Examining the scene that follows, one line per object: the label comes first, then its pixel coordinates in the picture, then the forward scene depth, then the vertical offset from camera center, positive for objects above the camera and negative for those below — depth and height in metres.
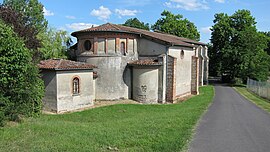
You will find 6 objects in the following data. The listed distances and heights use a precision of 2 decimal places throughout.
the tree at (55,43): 33.31 +3.93
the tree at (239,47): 47.16 +4.83
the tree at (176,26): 61.78 +11.58
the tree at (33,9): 45.12 +11.48
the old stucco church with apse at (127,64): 25.50 +0.73
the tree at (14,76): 11.27 -0.28
